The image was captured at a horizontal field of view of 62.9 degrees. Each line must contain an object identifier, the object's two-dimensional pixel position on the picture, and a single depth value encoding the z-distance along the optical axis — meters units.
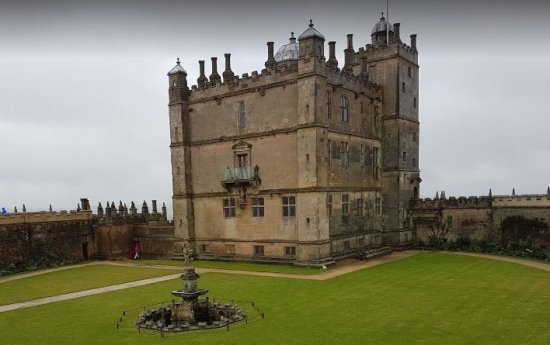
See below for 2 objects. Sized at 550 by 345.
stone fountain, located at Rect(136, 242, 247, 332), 19.05
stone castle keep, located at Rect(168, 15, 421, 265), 34.38
